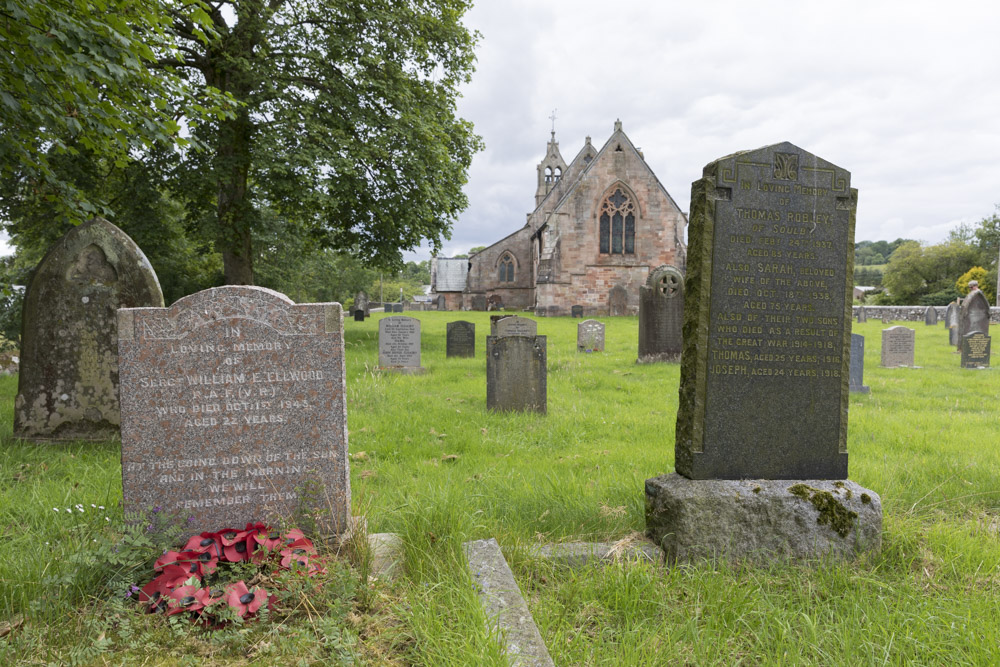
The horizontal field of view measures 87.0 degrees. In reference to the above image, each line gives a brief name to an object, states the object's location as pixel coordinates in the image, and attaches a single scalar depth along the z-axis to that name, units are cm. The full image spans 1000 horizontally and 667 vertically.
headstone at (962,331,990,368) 1096
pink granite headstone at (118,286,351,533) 293
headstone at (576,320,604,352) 1377
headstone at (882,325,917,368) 1110
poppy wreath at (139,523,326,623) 236
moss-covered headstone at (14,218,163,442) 512
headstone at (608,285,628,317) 3098
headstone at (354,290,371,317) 3852
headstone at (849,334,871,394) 815
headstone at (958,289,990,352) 1305
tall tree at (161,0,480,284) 1270
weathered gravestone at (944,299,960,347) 2142
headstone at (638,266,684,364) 1149
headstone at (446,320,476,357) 1223
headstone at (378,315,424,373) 1019
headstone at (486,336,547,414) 675
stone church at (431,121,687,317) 3209
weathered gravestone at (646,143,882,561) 308
